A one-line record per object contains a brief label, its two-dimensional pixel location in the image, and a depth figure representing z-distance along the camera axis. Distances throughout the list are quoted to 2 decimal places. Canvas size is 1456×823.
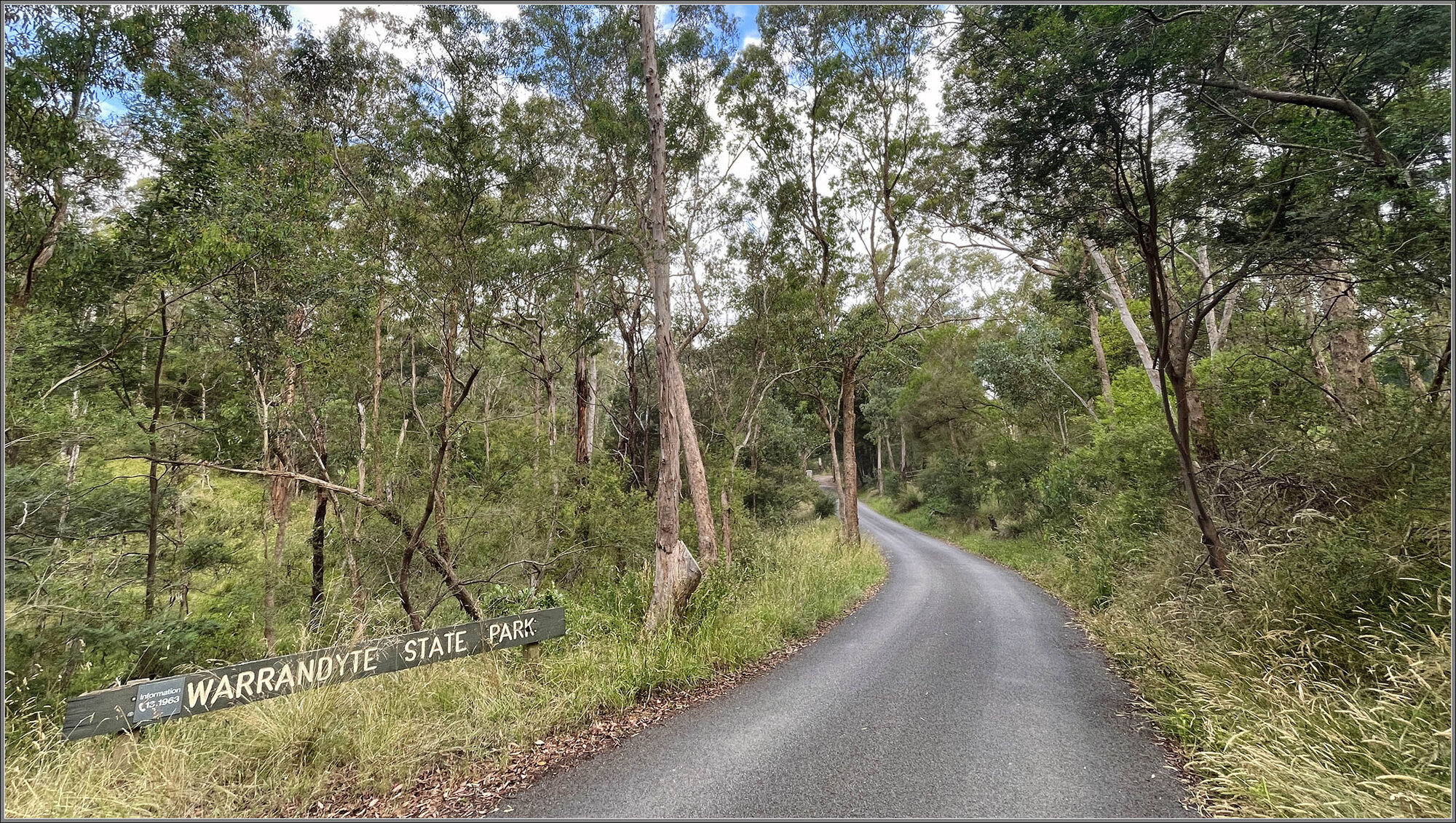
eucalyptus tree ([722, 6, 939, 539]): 11.46
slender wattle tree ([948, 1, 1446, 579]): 4.23
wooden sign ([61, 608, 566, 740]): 2.98
